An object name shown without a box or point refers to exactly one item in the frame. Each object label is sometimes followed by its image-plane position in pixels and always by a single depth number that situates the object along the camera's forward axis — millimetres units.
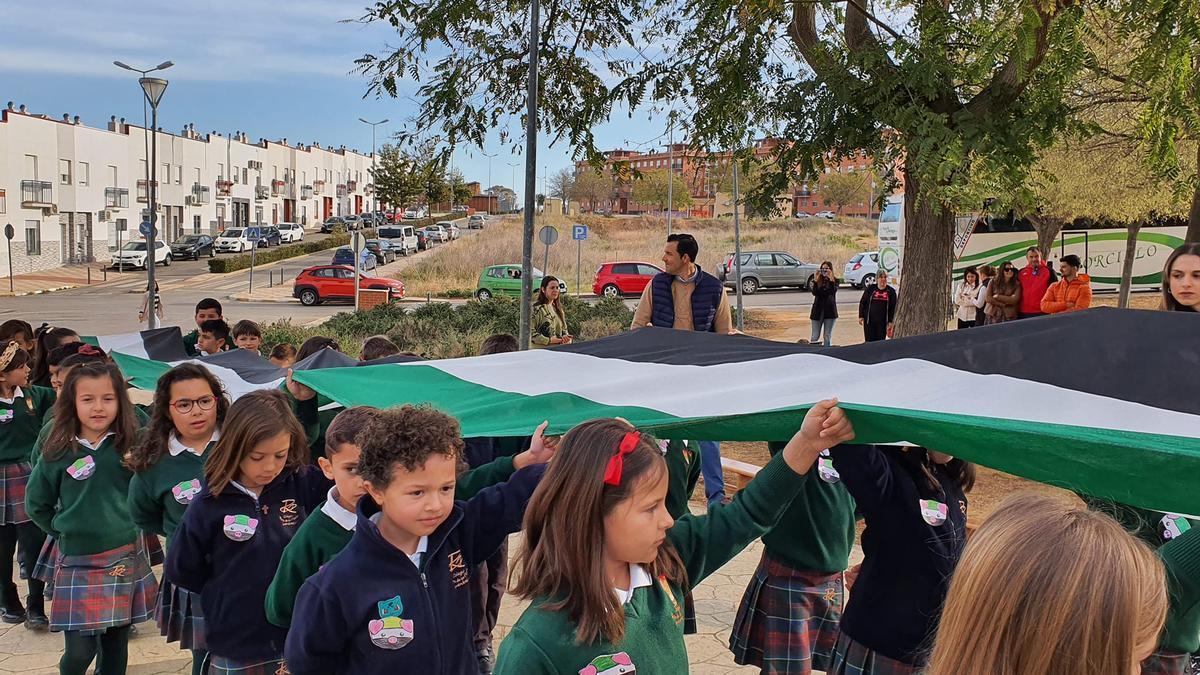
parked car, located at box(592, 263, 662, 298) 32125
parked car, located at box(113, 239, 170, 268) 44531
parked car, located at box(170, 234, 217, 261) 51250
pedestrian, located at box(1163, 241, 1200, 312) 3734
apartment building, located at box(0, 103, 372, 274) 42531
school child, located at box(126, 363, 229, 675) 3887
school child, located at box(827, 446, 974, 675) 3006
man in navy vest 6801
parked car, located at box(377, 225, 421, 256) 49469
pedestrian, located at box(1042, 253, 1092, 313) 13289
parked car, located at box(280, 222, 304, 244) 58719
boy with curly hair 2650
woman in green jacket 10406
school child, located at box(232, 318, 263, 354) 6617
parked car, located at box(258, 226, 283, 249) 56156
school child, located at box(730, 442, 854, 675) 3674
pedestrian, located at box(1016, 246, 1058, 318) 15617
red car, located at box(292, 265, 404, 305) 31188
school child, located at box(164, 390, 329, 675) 3404
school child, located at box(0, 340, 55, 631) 5371
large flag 2119
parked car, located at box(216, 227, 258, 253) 53281
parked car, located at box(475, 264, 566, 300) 30297
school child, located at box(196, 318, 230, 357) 6879
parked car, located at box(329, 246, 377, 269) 39562
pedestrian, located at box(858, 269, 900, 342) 15484
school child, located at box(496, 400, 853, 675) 2131
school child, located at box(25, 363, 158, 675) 4262
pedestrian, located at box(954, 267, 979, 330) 17828
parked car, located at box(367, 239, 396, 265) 44406
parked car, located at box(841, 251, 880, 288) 34375
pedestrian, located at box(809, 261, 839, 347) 17234
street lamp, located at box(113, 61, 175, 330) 16095
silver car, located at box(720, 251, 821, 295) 34812
